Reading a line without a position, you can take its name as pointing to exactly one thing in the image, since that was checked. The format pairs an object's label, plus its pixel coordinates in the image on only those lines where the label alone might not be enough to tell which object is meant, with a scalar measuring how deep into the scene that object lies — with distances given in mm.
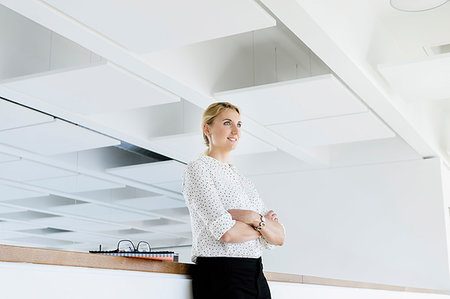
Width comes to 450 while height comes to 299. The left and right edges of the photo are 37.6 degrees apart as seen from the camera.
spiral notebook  2293
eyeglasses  2303
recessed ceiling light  4418
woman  2365
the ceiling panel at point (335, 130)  5988
